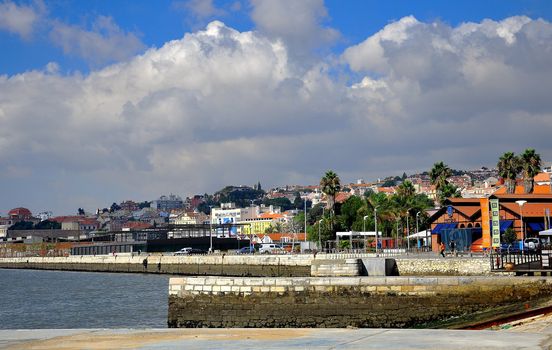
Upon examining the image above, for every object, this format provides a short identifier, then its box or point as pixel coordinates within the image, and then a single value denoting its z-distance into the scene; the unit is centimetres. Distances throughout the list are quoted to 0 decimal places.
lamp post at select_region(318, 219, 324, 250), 10084
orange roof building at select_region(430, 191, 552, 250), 6969
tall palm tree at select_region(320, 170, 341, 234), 11656
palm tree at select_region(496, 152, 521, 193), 9031
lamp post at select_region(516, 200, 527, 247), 6438
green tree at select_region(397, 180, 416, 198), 10275
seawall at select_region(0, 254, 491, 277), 4906
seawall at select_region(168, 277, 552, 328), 3102
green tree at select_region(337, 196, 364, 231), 11644
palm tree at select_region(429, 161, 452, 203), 9854
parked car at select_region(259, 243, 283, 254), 11425
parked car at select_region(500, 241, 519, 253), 5513
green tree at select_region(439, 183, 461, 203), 9724
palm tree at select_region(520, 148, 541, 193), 8900
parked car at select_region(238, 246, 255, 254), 11976
